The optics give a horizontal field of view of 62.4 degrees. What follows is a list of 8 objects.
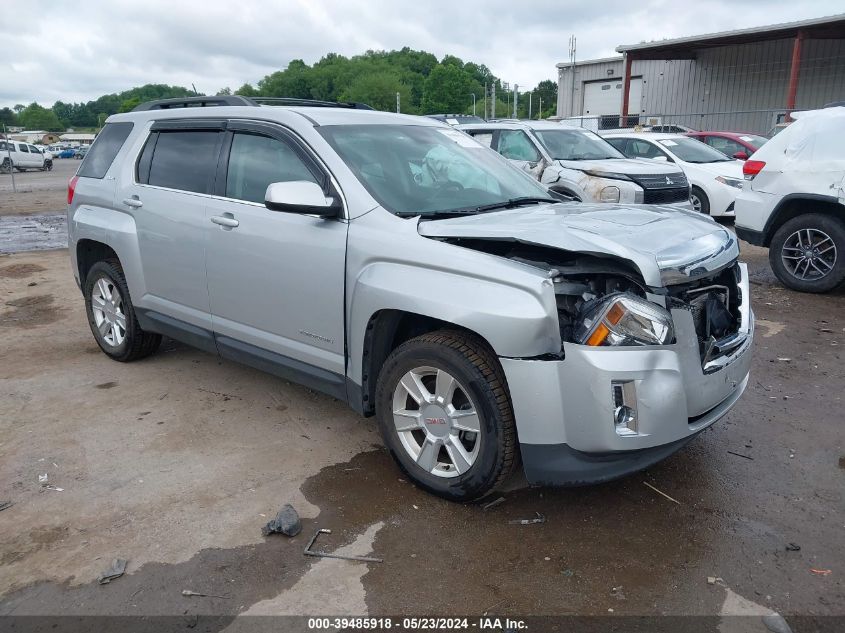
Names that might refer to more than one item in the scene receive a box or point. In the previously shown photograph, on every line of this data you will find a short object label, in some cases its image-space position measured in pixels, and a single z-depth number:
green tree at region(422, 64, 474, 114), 100.00
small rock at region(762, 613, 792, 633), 2.53
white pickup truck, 36.38
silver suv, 2.89
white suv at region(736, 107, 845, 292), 7.07
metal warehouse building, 25.00
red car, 15.59
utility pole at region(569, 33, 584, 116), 37.42
